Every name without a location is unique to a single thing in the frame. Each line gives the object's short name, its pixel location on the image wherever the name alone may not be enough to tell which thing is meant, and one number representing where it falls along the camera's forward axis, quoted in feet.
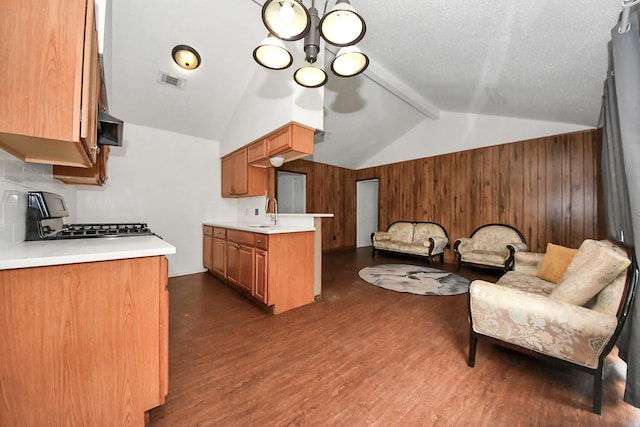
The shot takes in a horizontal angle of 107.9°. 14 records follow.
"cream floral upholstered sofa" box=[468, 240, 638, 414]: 4.02
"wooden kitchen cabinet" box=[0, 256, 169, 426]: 2.87
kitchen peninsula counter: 8.87
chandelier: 3.94
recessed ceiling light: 9.10
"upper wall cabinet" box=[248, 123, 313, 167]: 8.41
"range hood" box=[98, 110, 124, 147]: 5.58
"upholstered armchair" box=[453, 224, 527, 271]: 12.49
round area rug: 10.46
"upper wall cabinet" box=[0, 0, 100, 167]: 2.78
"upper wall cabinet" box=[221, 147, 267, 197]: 11.39
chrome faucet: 9.81
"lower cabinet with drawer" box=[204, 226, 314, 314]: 7.89
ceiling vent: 9.78
